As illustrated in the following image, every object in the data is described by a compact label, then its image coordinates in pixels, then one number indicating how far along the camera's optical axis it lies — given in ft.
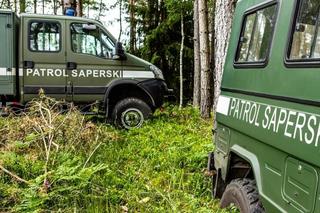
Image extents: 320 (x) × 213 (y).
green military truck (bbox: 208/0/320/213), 8.85
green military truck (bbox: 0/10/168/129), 33.32
